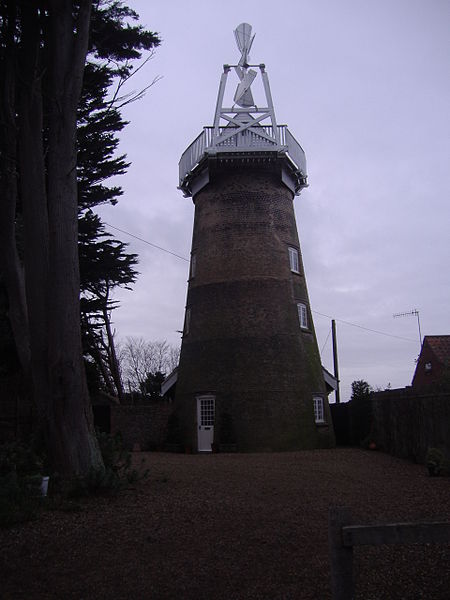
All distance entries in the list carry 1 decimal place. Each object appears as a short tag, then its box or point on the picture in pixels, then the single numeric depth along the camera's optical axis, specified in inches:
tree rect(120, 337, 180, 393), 2529.5
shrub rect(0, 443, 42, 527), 342.3
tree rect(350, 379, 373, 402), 1043.4
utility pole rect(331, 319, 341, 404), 1331.2
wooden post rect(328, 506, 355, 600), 182.4
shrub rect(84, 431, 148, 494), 420.2
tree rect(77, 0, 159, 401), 564.4
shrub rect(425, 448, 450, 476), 578.2
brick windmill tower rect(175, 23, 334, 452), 904.3
